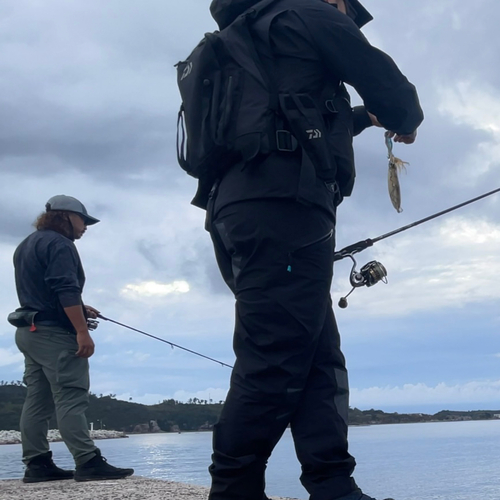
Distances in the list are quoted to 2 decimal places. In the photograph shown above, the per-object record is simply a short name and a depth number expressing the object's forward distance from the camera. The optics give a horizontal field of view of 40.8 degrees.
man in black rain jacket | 2.44
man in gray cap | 5.21
